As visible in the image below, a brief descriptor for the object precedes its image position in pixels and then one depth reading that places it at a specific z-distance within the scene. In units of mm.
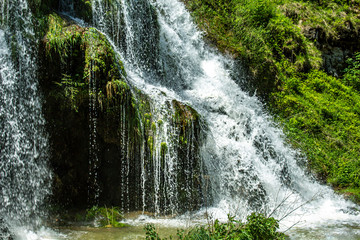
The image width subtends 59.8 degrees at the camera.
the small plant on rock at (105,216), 5953
